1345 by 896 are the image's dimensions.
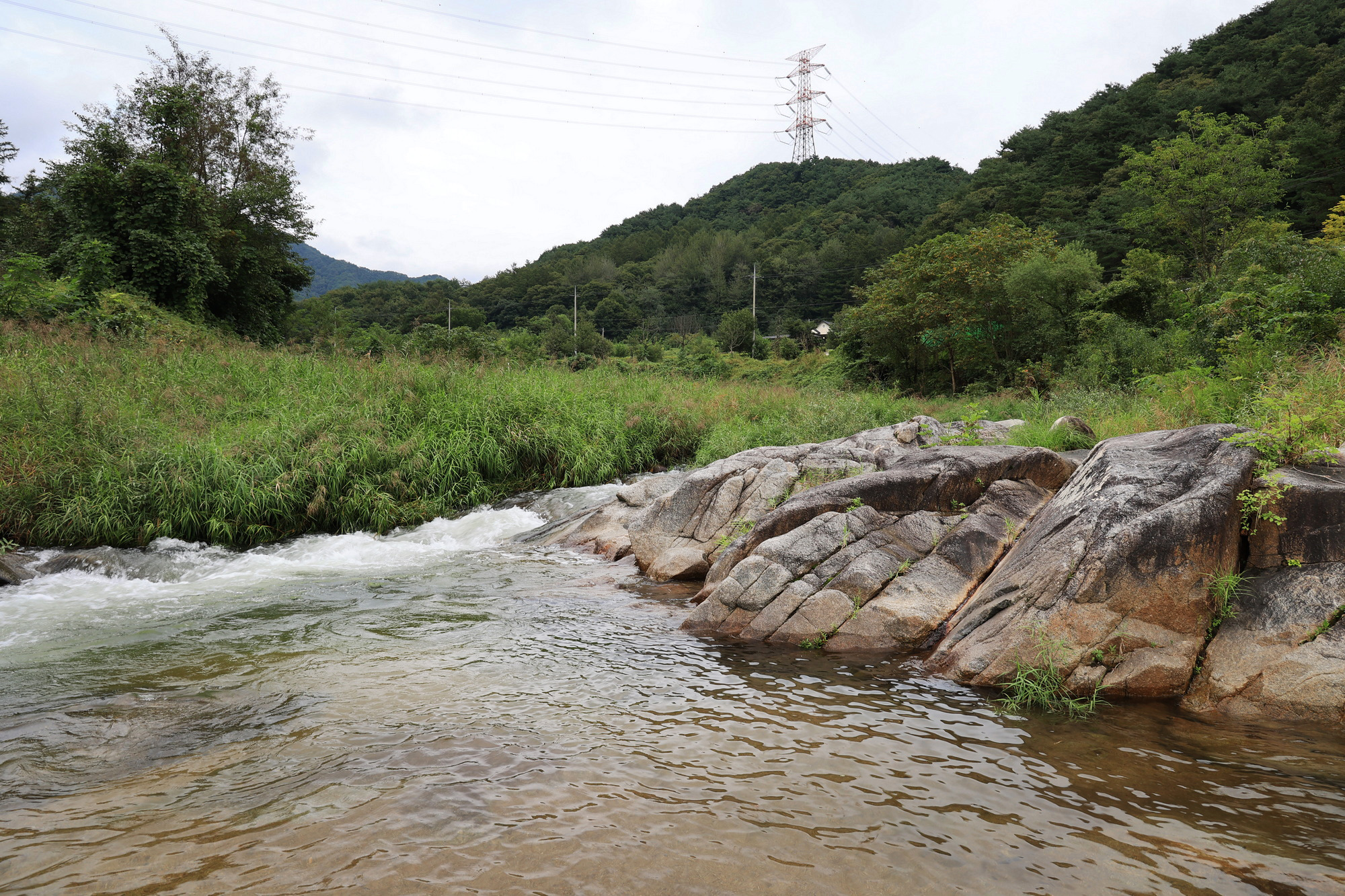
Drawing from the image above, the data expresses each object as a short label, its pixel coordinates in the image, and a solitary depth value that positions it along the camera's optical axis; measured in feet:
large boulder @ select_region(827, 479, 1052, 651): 19.79
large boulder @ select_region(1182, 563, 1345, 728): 14.58
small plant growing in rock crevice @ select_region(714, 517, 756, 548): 28.48
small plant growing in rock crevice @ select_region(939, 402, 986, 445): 30.45
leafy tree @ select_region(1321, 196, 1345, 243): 87.45
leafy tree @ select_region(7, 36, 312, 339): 73.56
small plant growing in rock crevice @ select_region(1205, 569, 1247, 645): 16.30
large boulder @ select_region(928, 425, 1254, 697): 16.20
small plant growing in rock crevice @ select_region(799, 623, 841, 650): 19.97
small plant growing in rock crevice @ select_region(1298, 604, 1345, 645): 15.05
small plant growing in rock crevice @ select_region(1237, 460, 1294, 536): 16.52
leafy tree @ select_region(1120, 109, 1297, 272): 97.96
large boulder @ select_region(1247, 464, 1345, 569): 16.12
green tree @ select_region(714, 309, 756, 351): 196.75
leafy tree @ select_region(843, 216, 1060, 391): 90.12
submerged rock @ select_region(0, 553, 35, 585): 26.53
